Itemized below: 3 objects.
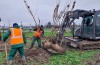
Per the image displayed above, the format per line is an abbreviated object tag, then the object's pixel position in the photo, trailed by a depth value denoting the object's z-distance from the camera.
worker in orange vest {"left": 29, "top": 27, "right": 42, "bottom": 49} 5.37
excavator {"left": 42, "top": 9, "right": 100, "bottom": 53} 5.17
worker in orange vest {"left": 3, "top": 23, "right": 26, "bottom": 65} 3.59
